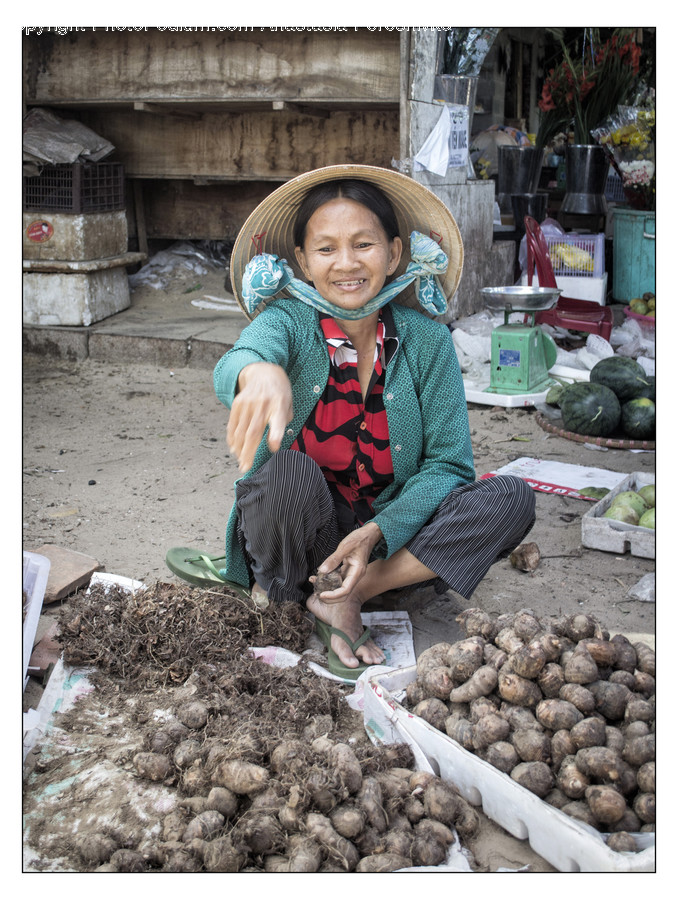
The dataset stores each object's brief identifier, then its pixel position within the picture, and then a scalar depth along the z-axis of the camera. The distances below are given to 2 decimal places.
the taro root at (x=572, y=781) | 1.64
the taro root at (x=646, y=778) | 1.62
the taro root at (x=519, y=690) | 1.82
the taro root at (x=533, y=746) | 1.73
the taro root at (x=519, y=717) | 1.78
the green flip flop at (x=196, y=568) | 2.72
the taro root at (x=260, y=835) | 1.58
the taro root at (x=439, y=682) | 1.93
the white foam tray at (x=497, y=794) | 1.48
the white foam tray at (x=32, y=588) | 2.17
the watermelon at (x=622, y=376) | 4.62
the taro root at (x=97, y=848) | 1.57
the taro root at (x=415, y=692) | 1.99
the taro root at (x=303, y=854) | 1.52
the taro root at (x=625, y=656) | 1.94
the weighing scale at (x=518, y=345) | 5.12
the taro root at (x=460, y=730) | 1.81
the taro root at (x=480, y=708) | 1.82
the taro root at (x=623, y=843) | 1.48
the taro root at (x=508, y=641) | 1.94
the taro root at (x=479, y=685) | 1.86
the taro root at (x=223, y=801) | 1.66
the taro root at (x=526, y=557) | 2.97
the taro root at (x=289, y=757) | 1.71
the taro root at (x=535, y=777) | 1.68
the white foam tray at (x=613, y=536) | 3.10
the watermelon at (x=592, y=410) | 4.48
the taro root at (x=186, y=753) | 1.80
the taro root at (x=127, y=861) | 1.52
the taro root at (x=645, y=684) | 1.89
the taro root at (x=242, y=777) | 1.68
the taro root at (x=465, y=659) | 1.92
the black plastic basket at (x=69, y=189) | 5.95
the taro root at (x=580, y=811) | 1.61
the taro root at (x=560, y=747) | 1.71
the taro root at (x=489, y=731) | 1.78
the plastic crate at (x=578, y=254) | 7.09
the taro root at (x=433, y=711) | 1.90
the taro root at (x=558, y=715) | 1.75
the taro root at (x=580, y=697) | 1.78
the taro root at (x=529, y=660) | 1.82
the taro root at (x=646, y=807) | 1.59
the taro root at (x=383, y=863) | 1.52
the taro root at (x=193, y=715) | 1.94
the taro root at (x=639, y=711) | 1.75
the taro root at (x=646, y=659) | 1.95
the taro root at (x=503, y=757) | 1.74
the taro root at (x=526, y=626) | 1.97
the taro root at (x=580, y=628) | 2.01
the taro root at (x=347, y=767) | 1.67
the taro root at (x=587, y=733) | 1.70
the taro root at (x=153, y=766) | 1.81
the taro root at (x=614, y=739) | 1.70
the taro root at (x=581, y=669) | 1.83
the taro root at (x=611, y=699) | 1.81
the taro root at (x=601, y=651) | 1.92
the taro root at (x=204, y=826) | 1.58
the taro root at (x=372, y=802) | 1.64
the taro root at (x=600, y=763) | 1.64
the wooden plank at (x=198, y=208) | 7.14
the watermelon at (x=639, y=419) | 4.41
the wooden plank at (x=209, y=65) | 5.35
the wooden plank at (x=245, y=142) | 6.24
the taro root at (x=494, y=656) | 1.91
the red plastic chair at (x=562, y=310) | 6.04
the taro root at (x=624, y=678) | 1.88
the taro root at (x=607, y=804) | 1.58
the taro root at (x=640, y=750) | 1.66
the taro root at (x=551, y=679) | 1.83
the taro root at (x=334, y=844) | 1.54
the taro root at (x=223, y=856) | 1.51
